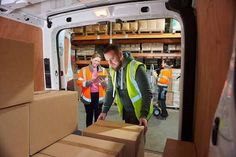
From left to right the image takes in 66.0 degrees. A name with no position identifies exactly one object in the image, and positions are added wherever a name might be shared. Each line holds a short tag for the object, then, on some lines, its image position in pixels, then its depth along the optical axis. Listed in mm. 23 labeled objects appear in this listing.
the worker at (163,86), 4547
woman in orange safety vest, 3238
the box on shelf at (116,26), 4770
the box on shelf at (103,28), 4914
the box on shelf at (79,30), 5245
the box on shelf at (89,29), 5052
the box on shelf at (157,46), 5242
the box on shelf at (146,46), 5297
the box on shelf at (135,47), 5363
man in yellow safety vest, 2389
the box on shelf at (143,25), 4663
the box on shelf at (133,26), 4645
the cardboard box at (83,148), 1272
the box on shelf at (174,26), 4945
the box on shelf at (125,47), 5452
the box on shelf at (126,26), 4709
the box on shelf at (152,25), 4623
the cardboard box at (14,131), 967
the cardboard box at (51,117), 1209
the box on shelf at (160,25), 4709
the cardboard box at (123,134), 1516
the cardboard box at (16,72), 953
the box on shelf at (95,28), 4969
